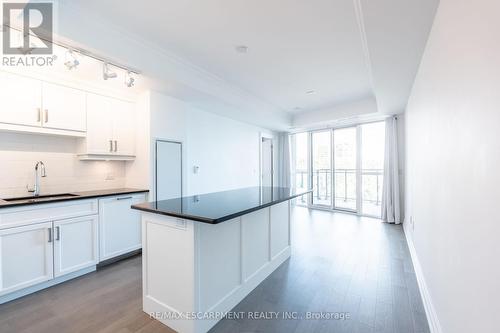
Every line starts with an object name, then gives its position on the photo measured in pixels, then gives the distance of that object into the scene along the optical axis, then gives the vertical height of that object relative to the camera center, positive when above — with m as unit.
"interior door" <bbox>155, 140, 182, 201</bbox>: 3.40 -0.01
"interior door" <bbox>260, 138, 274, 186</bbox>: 6.62 +0.21
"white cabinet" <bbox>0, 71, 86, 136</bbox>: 2.31 +0.76
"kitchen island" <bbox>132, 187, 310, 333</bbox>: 1.65 -0.77
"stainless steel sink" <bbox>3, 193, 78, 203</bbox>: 2.46 -0.33
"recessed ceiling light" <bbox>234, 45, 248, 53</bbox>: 2.64 +1.50
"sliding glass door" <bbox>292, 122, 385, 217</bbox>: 5.49 +0.05
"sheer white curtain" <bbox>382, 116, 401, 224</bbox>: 4.80 -0.20
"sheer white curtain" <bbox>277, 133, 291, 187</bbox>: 6.88 +0.25
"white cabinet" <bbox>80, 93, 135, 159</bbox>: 2.99 +0.61
